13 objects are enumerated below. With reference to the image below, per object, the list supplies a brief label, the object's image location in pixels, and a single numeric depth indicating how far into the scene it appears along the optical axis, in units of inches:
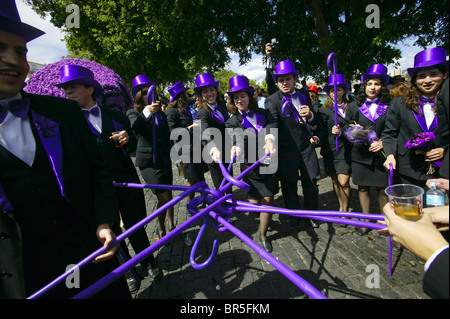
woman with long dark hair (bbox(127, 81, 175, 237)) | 140.3
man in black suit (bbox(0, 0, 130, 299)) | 54.7
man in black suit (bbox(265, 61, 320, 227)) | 151.6
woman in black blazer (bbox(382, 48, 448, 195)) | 102.1
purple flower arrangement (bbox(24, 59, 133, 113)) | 162.9
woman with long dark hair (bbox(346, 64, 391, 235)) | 141.8
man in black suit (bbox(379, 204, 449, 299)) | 36.9
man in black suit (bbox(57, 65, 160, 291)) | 108.3
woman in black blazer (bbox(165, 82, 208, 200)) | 173.6
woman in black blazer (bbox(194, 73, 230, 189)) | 159.5
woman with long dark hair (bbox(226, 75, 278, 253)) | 139.5
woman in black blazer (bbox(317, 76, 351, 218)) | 158.7
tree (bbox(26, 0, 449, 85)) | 277.9
